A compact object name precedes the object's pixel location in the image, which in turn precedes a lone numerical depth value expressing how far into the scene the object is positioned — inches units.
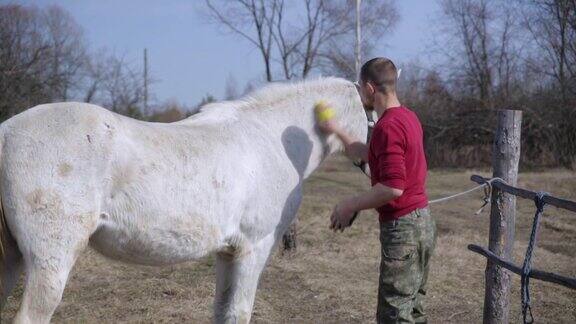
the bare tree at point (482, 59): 893.8
